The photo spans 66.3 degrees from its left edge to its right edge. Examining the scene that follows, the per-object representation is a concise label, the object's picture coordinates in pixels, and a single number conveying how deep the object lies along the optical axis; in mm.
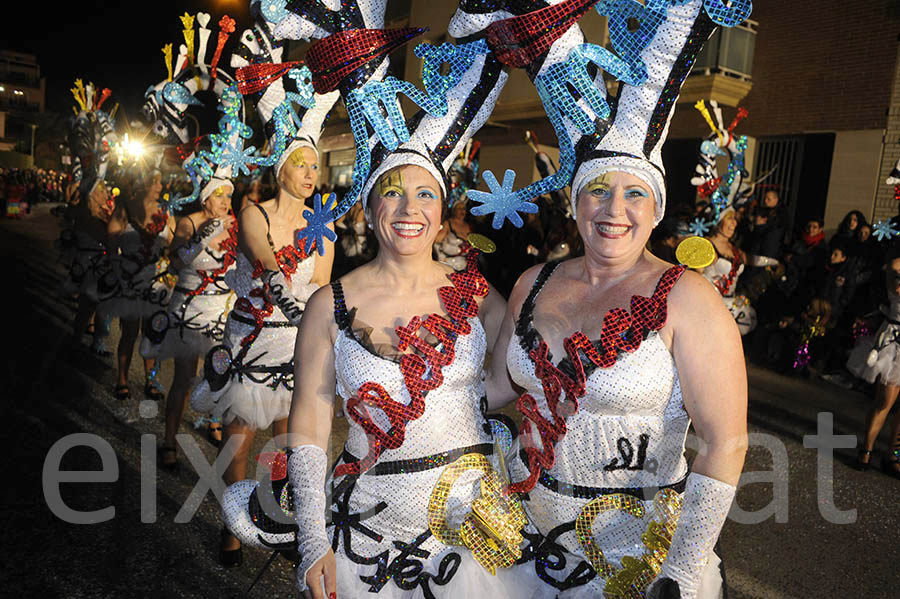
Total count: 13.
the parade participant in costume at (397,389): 2166
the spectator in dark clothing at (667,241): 8758
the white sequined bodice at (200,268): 5566
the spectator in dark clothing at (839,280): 8156
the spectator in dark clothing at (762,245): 8836
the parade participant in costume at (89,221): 7758
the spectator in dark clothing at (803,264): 9078
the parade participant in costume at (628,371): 1939
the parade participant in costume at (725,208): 7832
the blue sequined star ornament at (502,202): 2418
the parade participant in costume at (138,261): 6756
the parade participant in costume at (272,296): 3959
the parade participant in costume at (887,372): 5418
